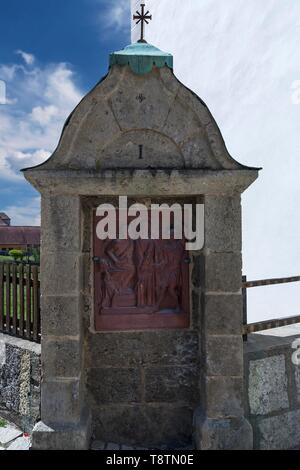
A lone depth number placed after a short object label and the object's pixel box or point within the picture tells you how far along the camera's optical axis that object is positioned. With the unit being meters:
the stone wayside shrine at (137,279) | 2.51
